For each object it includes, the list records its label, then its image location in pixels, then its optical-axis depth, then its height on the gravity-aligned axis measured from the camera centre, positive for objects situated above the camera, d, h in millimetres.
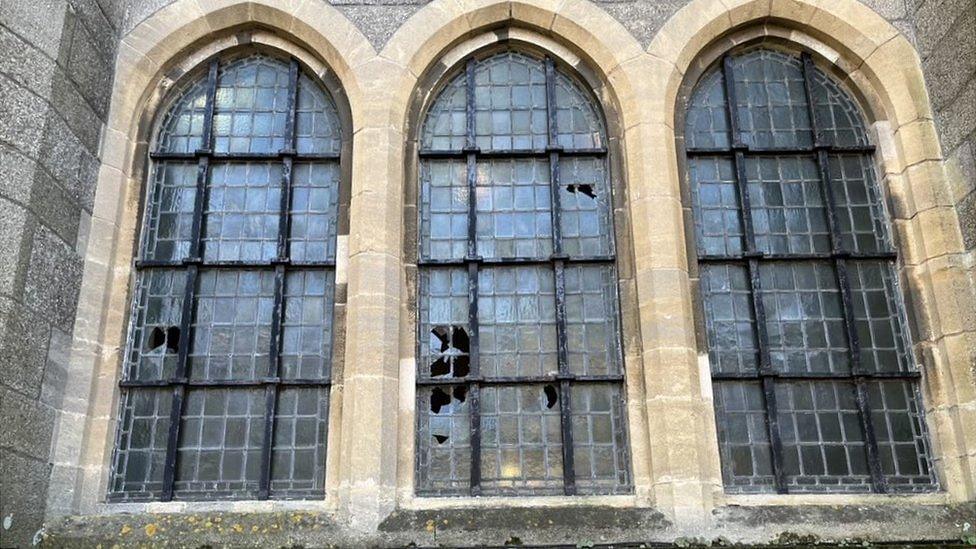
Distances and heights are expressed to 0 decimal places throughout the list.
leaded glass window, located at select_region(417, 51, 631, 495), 7004 +2024
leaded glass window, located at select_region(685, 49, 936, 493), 7023 +2010
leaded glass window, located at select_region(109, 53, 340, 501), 7012 +2041
